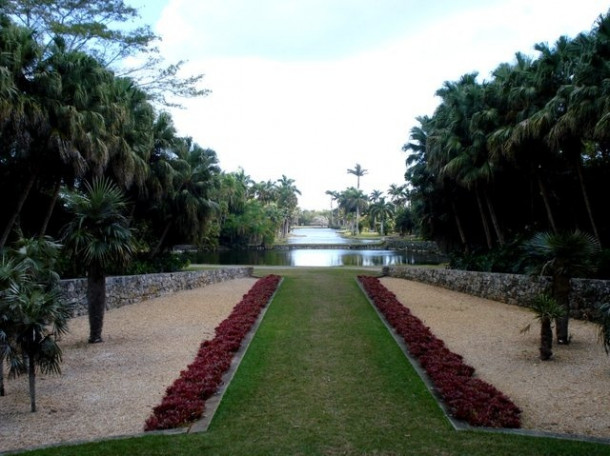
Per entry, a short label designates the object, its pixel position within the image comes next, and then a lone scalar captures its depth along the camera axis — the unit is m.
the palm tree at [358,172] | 118.56
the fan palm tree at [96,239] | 10.62
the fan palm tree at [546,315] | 9.05
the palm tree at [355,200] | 113.88
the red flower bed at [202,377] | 6.21
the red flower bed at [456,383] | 6.12
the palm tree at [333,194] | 125.30
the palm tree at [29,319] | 6.28
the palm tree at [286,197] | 101.72
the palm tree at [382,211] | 101.38
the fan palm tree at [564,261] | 10.34
